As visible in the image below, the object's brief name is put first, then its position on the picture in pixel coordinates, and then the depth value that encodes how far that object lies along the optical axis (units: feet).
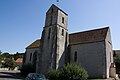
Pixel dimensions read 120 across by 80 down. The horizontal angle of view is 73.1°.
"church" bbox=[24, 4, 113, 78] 57.54
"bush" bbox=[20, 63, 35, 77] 64.69
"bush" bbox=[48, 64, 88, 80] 42.57
